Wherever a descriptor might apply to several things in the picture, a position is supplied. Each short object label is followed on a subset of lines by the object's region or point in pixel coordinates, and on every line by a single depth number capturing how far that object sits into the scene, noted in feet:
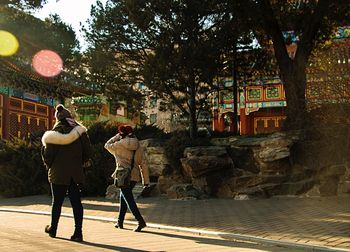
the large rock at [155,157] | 54.24
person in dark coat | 24.58
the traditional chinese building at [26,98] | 90.07
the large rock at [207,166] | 49.34
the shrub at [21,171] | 53.26
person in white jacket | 28.43
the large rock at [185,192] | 46.21
